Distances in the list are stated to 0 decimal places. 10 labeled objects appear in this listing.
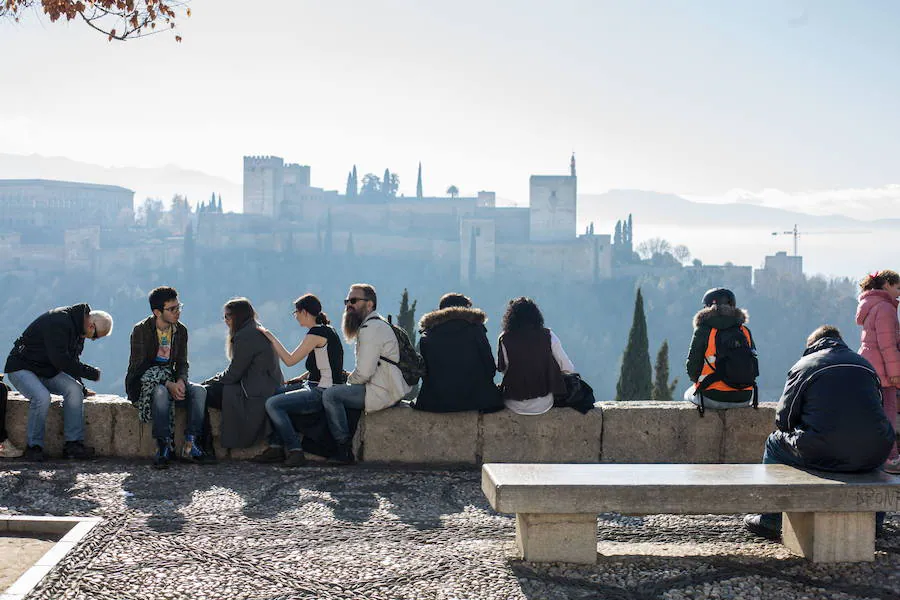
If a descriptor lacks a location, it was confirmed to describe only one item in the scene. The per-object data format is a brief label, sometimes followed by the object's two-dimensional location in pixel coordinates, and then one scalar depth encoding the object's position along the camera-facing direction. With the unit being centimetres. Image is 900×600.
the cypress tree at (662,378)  2823
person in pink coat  499
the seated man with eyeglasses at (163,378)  505
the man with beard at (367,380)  512
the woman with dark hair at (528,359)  502
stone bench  325
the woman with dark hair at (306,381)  513
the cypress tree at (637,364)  2820
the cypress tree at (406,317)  2745
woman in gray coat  517
